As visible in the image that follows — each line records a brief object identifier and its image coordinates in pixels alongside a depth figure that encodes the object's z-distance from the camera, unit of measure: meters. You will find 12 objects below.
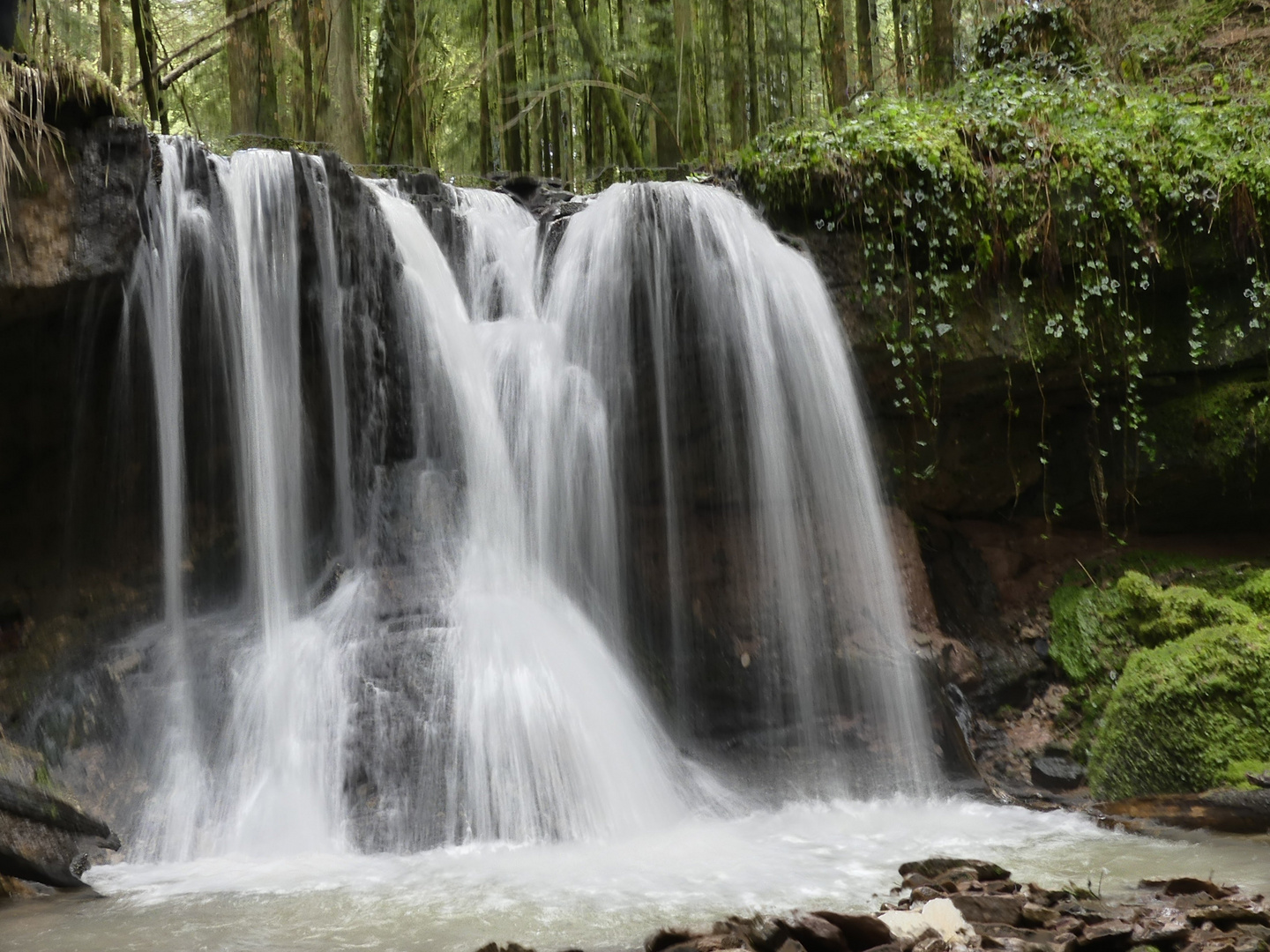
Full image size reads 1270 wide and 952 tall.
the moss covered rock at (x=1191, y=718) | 5.40
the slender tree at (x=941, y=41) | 10.39
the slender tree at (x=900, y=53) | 9.96
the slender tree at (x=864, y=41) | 13.69
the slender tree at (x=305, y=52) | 10.95
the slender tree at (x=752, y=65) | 14.83
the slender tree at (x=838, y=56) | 11.68
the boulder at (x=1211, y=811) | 5.02
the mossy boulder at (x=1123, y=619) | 6.31
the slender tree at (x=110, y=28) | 8.75
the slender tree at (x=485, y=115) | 13.41
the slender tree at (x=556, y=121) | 15.48
